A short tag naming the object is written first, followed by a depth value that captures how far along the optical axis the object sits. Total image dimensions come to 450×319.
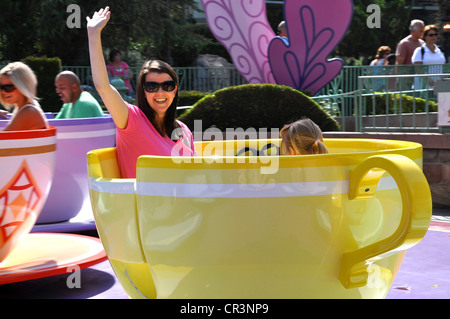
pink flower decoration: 9.36
